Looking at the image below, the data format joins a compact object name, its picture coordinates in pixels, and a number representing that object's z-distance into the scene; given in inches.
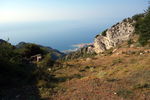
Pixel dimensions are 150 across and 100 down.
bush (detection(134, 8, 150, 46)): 405.6
